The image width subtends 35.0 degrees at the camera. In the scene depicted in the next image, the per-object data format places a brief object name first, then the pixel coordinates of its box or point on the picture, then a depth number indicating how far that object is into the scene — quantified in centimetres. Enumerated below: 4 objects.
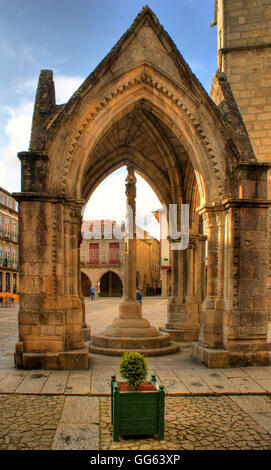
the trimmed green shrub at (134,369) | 434
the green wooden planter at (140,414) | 418
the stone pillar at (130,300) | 875
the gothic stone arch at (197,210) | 727
